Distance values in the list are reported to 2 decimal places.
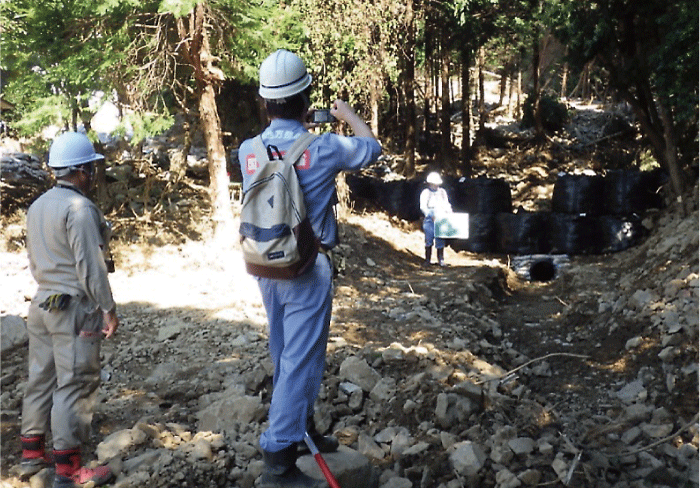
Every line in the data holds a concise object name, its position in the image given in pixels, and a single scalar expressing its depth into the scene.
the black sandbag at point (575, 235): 11.45
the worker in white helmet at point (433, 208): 10.43
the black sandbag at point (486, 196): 12.51
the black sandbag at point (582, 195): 11.86
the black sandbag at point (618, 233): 11.10
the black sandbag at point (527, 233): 11.83
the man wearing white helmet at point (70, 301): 3.26
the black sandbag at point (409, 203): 13.98
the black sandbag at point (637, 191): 11.45
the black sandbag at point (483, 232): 12.20
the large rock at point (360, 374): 4.73
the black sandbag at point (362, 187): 14.55
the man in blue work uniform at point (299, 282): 2.85
